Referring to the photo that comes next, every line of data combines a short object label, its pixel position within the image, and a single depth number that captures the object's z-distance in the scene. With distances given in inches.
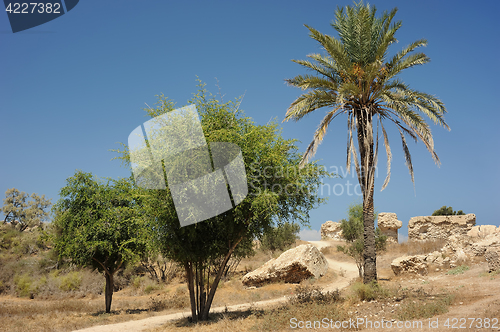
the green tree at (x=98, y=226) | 639.8
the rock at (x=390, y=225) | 1542.8
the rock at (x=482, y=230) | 1079.9
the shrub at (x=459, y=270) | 665.0
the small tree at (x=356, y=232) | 976.9
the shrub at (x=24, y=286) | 1116.5
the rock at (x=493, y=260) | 578.6
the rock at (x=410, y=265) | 741.3
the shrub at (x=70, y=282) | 1124.5
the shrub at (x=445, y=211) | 2170.3
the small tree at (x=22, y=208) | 2279.7
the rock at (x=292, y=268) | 914.1
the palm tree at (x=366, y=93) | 517.0
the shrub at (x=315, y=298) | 475.4
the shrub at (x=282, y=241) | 1527.1
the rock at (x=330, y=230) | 2232.2
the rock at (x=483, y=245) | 741.9
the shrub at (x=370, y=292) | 462.3
